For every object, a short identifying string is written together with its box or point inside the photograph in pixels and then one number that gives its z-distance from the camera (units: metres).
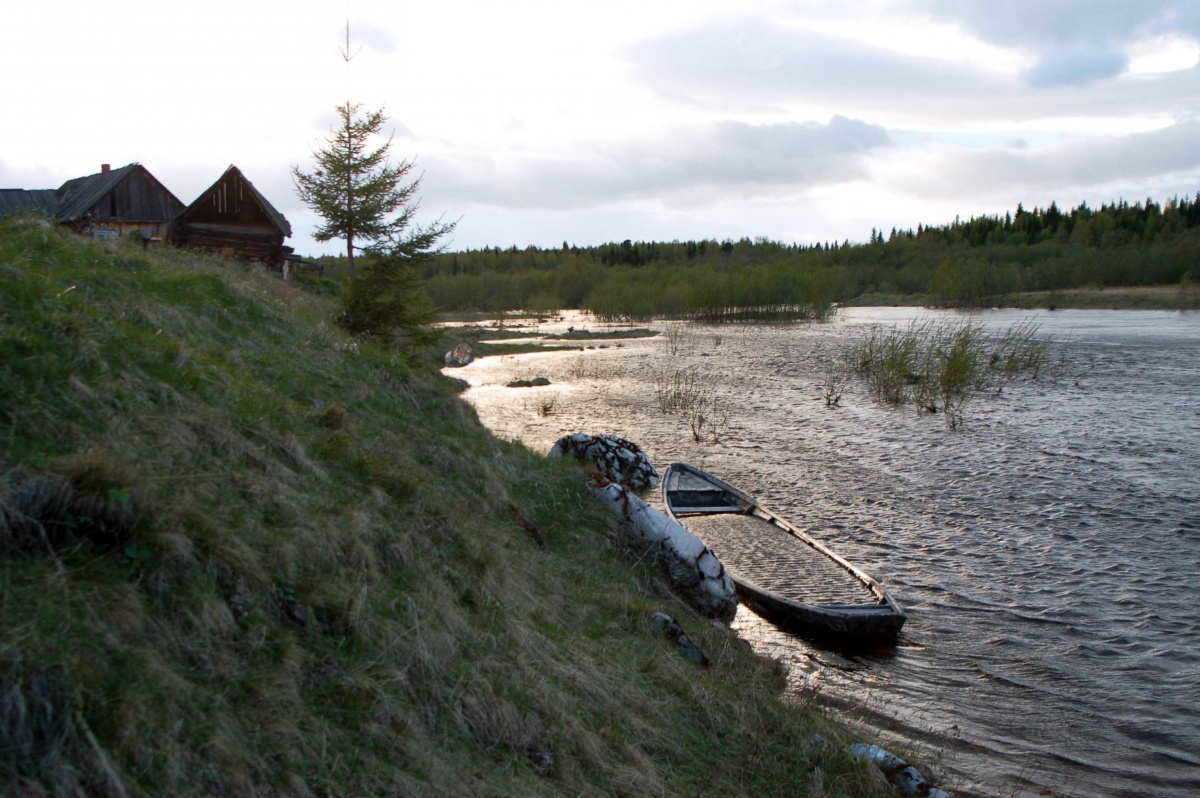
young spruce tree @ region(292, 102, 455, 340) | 15.33
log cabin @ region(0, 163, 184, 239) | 32.53
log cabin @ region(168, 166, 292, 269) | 30.55
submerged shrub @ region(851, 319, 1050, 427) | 24.19
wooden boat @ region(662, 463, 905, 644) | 8.99
